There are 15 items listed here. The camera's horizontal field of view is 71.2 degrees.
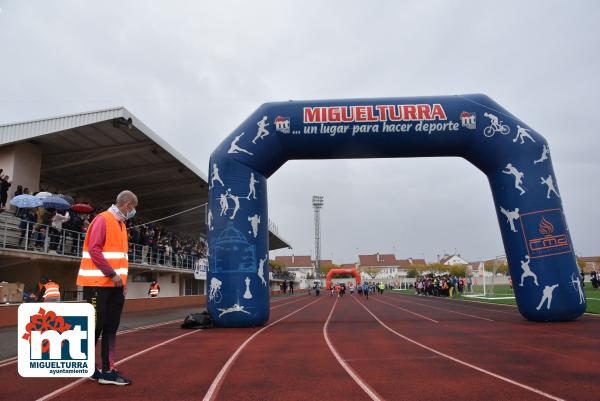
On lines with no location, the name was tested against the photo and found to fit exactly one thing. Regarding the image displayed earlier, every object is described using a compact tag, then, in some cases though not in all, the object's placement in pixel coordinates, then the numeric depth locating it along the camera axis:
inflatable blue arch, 10.12
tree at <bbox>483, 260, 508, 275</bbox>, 102.65
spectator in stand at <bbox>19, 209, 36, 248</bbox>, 13.16
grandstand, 14.29
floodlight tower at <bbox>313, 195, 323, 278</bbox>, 84.29
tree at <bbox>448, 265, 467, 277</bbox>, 97.88
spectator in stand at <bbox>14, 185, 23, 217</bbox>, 13.89
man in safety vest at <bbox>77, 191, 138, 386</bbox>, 4.16
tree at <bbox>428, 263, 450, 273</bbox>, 114.56
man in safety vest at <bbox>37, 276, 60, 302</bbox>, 10.83
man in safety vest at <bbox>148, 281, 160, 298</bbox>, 23.00
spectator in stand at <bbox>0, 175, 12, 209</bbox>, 13.17
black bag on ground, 10.47
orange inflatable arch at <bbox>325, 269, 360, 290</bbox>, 68.12
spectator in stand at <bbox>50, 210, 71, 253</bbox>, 14.53
